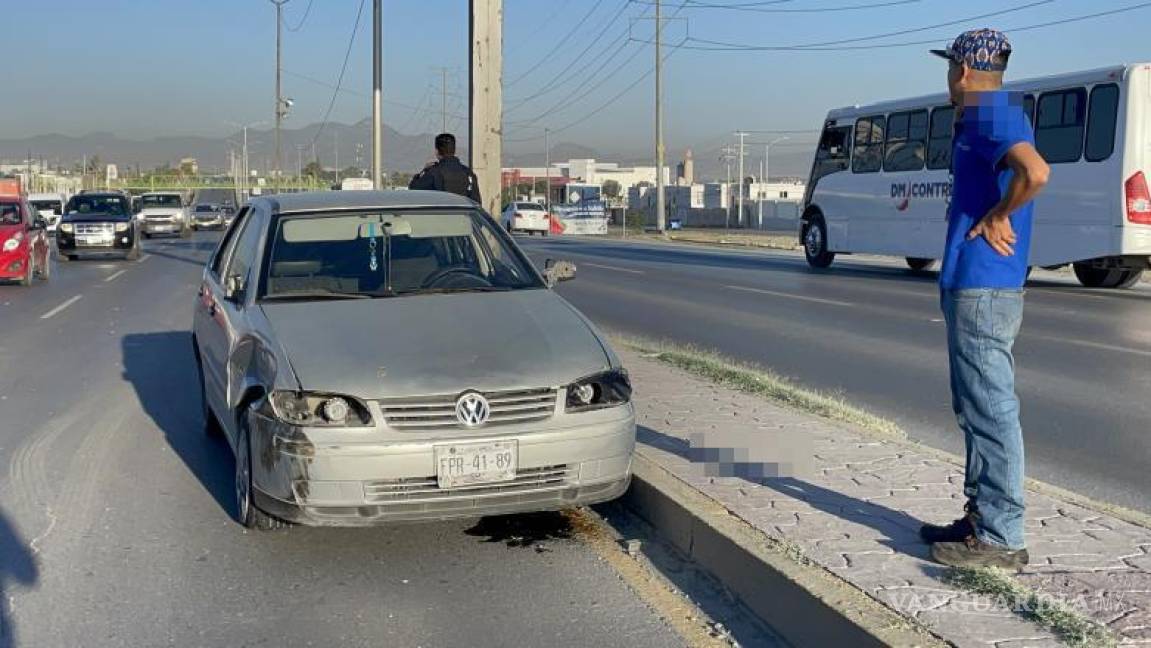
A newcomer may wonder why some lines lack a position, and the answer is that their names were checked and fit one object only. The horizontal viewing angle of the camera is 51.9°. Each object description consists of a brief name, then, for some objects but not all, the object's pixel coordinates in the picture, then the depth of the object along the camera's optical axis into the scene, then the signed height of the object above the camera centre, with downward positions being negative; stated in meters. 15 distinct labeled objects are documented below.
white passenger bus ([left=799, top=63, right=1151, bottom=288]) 16.92 +0.45
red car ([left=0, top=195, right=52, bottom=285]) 19.59 -0.98
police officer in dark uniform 11.73 +0.15
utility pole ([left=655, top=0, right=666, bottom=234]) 52.72 +4.02
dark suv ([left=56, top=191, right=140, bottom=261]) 28.55 -1.03
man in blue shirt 4.33 -0.30
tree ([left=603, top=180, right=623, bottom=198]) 142.71 +0.87
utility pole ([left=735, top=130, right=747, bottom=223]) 72.35 +0.19
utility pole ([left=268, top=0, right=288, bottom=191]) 54.09 +4.27
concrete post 13.22 +1.15
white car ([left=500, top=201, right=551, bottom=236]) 50.91 -1.03
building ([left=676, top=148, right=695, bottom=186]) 141.06 +3.14
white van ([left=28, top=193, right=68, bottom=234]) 52.38 -0.85
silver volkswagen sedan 4.97 -0.90
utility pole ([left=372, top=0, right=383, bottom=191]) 23.81 +2.09
